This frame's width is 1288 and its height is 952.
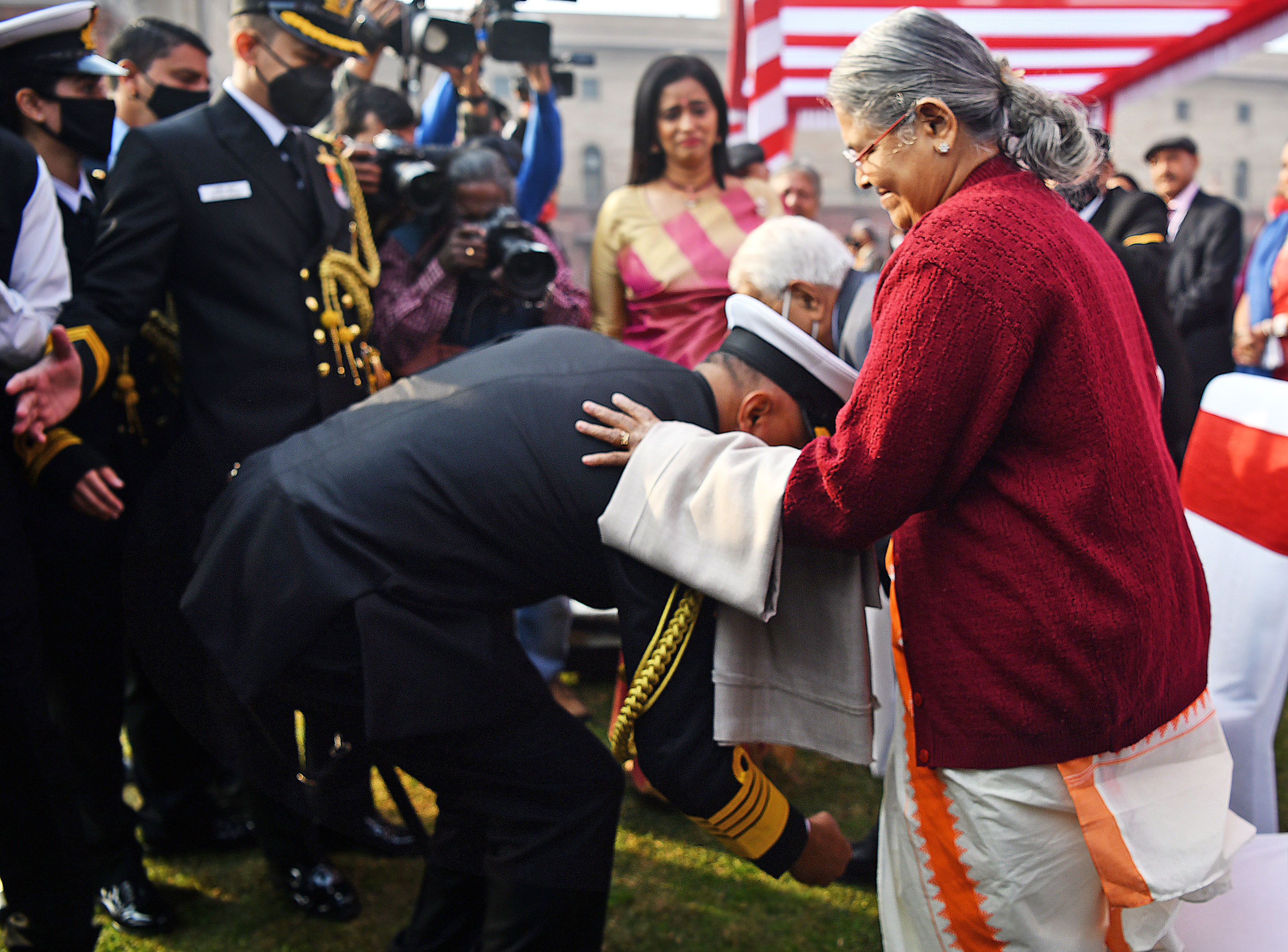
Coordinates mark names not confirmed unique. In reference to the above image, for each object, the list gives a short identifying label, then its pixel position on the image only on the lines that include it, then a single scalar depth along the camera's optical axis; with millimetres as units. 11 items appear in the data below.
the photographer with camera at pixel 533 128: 3361
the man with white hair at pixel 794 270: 2096
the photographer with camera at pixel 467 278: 2717
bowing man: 1496
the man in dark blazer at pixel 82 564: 2141
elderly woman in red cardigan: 1220
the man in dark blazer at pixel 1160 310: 2248
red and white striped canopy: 6273
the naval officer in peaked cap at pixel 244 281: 2121
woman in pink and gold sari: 2814
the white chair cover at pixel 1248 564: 1922
